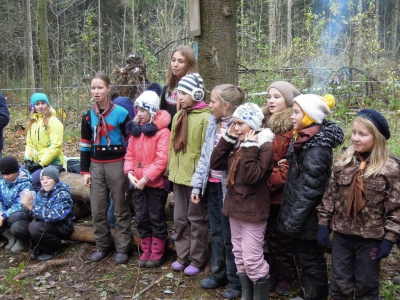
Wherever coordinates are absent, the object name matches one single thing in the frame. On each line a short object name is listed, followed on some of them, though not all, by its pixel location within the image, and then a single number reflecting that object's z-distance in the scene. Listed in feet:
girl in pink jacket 14.52
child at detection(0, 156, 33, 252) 17.39
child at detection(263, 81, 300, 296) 12.41
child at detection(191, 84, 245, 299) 12.75
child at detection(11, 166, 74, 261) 16.24
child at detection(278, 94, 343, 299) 11.00
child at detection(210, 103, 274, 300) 11.41
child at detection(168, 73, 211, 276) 13.73
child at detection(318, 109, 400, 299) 9.89
